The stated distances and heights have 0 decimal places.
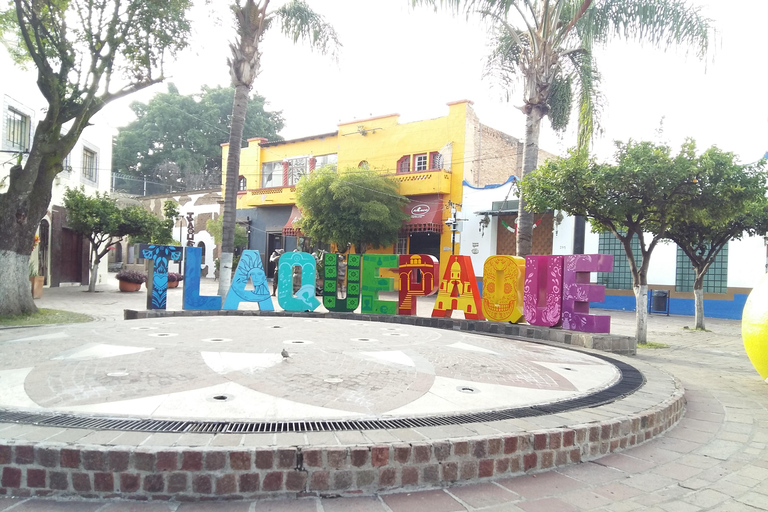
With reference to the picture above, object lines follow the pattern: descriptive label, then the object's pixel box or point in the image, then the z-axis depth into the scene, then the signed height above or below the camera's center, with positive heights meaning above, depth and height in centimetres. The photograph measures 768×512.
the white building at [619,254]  1692 +46
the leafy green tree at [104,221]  1758 +101
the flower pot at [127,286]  1967 -153
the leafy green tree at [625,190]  898 +147
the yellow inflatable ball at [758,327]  565 -67
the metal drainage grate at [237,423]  318 -117
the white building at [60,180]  1525 +271
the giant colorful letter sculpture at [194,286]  1023 -75
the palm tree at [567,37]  1123 +556
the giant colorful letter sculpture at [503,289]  950 -54
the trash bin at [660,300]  1786 -121
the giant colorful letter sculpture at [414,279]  1054 -44
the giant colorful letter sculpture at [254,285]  1063 -72
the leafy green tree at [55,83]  980 +354
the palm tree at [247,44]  1312 +572
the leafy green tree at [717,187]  888 +151
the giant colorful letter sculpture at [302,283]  1092 -65
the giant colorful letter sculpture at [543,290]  905 -53
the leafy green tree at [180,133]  4100 +995
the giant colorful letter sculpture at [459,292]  1000 -66
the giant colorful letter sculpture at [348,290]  1113 -79
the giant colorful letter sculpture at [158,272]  1005 -47
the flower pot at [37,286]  1486 -126
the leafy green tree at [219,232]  3044 +126
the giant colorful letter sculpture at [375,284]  1093 -62
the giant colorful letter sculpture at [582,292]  839 -50
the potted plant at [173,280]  2300 -143
